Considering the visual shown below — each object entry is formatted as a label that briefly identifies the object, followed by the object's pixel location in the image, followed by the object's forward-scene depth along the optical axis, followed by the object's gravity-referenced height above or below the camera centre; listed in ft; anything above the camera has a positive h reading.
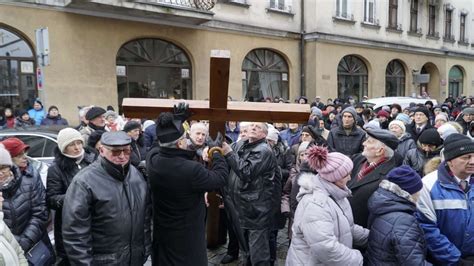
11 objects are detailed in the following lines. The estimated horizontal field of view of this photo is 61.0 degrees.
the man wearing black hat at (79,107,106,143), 16.84 -0.85
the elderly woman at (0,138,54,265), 9.61 -2.55
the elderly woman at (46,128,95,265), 10.70 -1.97
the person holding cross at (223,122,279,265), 13.23 -3.19
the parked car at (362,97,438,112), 44.40 -0.52
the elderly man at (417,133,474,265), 9.01 -2.60
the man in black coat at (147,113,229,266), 9.54 -2.25
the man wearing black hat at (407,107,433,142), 21.33 -1.36
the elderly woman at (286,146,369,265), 8.34 -2.59
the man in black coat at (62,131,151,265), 8.57 -2.45
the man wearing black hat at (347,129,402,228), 10.32 -1.92
